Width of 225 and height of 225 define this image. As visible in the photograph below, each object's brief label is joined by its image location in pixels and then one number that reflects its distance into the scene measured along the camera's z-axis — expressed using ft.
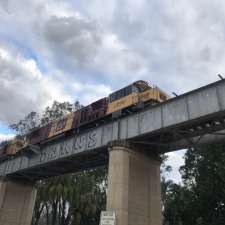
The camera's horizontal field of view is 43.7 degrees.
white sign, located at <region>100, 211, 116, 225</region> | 54.45
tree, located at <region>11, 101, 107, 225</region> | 124.77
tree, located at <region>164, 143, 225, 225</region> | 122.52
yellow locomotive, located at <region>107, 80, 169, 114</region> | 69.46
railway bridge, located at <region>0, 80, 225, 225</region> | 55.21
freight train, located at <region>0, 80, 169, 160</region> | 70.08
